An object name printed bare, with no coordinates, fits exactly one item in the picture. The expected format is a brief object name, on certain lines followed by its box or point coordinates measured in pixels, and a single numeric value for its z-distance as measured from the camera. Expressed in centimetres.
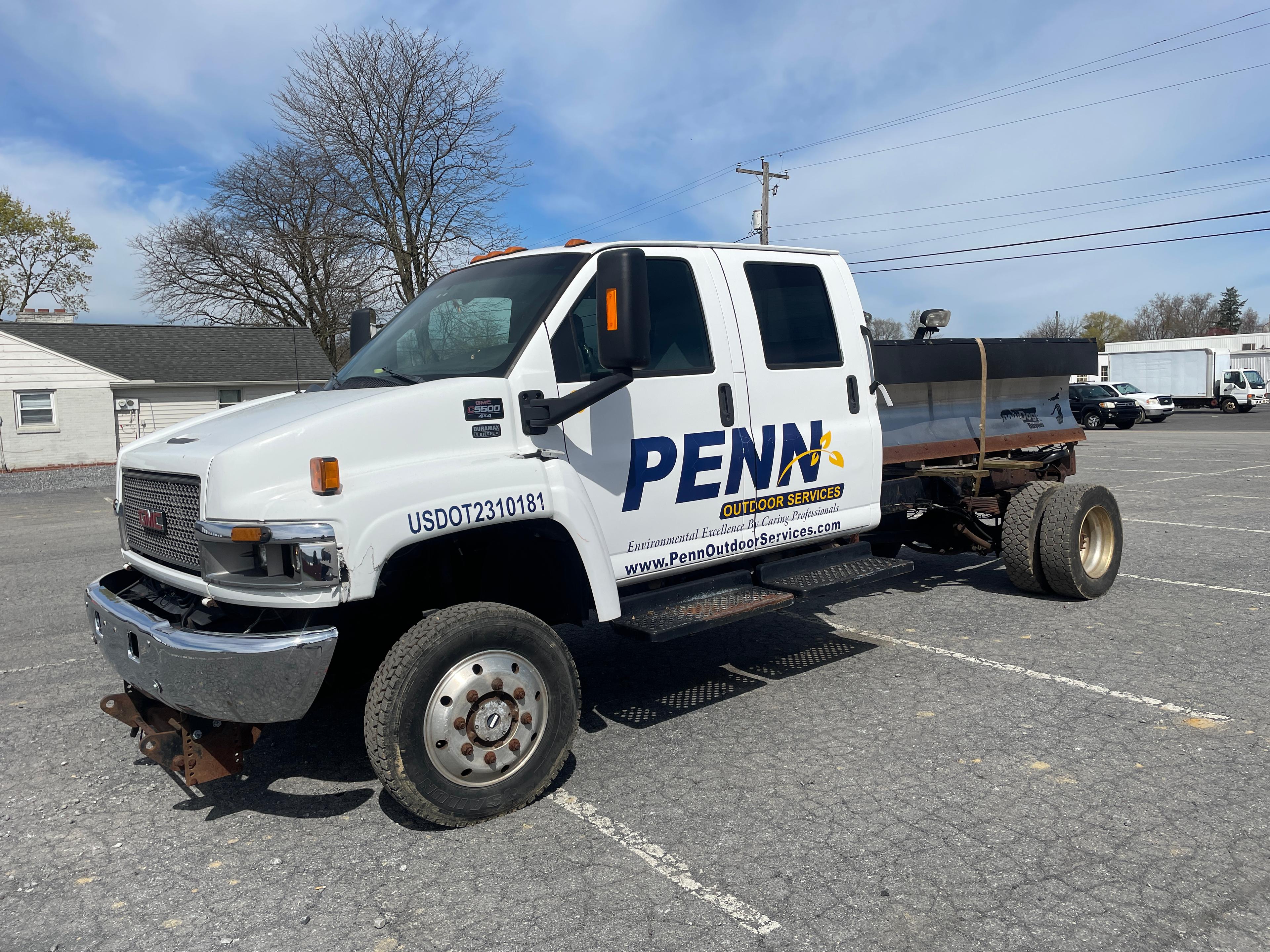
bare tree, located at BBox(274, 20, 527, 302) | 3497
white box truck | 4288
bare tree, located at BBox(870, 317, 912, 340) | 5250
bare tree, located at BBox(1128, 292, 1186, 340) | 11319
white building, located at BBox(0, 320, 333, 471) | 2977
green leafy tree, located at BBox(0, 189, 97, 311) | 5006
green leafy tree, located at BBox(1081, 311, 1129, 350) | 11419
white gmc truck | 337
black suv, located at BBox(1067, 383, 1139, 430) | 3409
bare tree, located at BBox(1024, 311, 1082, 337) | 9725
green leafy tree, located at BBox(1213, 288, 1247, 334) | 11194
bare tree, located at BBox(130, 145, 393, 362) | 3997
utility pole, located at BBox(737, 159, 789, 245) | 3566
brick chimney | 3584
